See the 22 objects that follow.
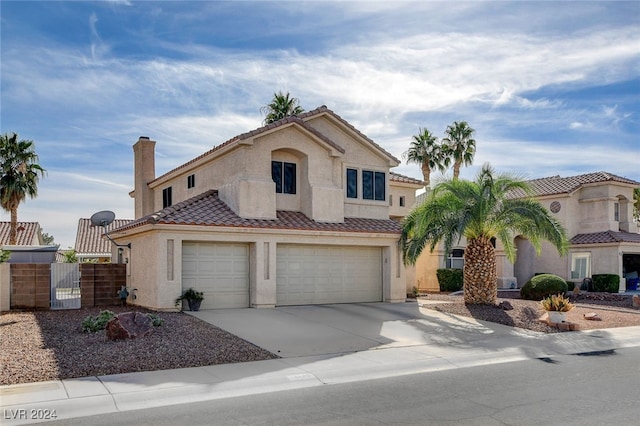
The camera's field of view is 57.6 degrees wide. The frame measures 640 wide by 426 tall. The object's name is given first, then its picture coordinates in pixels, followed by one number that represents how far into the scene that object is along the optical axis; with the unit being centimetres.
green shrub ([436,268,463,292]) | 3184
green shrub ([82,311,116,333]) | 1447
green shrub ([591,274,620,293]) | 3167
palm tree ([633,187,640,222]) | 5371
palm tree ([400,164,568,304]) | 2081
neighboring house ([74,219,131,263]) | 4194
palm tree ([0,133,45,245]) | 3684
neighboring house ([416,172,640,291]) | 3325
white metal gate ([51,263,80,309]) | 2045
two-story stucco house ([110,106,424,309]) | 1917
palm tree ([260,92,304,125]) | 3862
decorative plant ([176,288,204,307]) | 1850
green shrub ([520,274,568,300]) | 2650
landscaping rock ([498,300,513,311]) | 2084
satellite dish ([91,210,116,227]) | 2266
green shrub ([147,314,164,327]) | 1485
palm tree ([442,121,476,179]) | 4609
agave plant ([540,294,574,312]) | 1825
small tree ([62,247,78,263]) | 3788
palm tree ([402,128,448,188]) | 4681
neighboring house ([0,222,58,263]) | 2211
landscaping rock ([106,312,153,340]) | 1323
